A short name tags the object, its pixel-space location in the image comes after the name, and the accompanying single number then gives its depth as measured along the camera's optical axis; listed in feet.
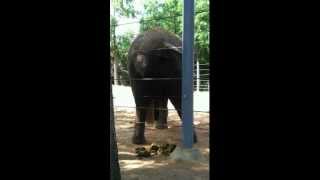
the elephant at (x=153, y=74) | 23.81
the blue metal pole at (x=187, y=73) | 18.90
